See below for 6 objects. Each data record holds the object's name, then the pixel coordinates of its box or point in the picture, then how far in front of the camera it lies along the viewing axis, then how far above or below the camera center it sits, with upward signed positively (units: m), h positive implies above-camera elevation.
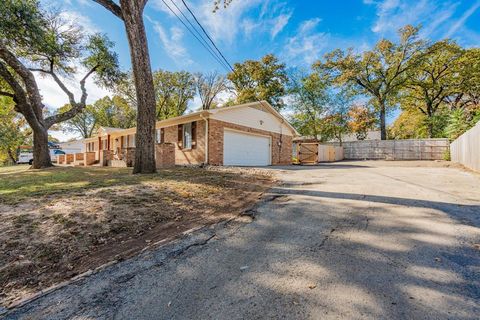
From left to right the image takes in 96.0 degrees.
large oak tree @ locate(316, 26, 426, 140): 20.30 +9.85
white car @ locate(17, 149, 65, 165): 22.31 +0.62
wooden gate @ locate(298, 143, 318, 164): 17.91 +0.85
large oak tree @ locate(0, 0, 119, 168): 8.97 +5.63
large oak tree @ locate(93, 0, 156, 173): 6.62 +2.73
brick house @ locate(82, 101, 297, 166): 11.10 +1.48
